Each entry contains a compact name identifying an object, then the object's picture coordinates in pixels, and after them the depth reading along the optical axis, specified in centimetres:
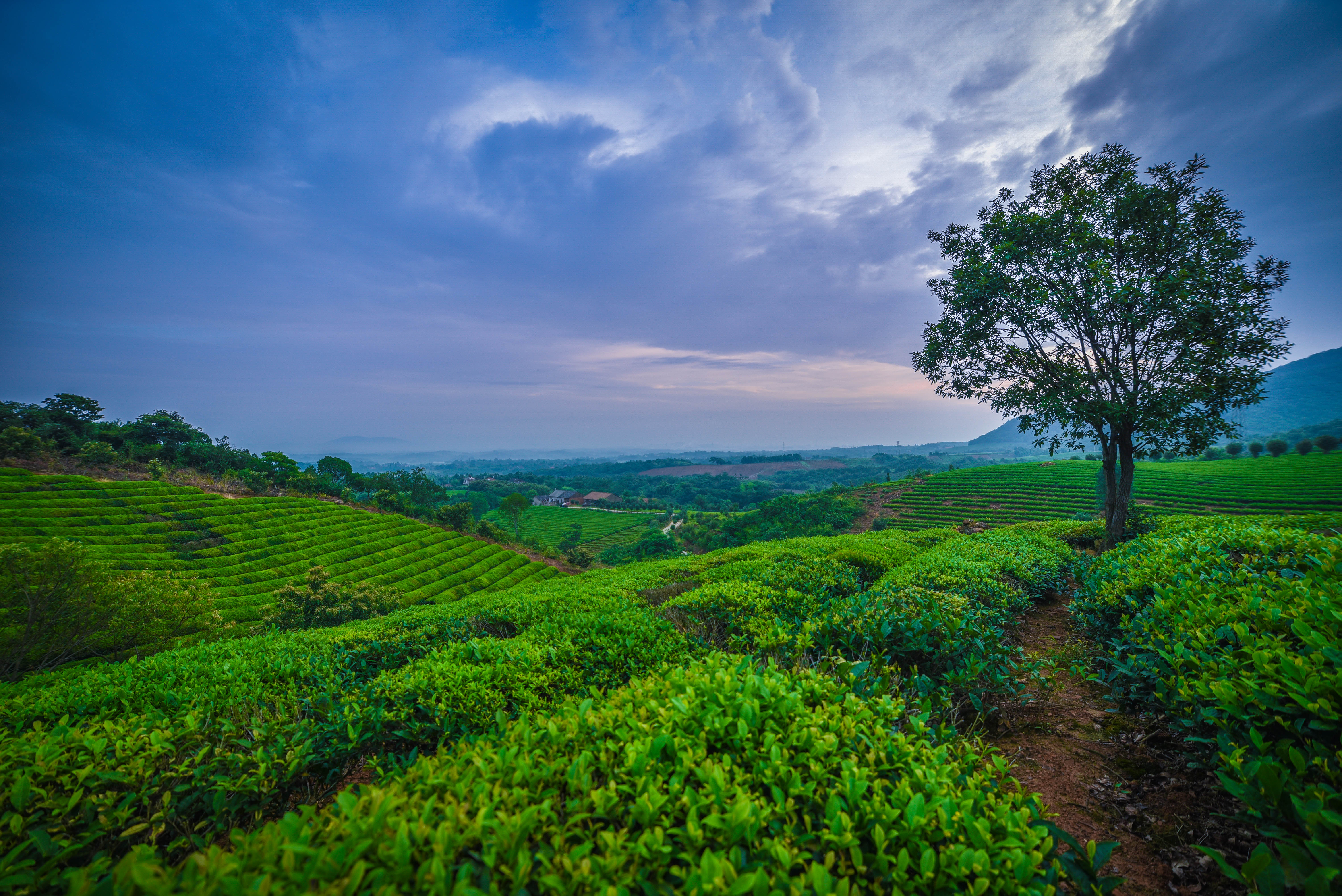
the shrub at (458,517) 4878
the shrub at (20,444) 3250
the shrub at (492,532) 4972
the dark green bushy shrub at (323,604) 2158
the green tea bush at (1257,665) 202
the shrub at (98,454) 3741
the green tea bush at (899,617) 420
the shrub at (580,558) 4572
